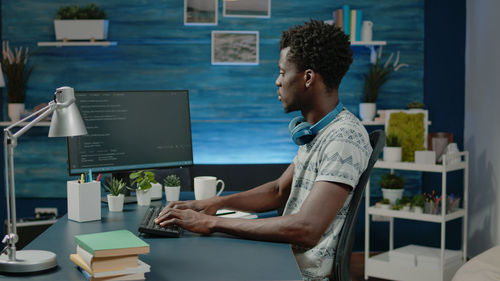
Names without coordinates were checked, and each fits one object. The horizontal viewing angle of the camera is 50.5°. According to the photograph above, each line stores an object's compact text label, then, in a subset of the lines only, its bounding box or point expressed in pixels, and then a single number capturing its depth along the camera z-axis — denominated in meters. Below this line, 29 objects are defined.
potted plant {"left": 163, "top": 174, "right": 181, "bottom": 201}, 2.21
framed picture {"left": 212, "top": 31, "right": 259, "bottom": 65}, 4.08
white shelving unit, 3.37
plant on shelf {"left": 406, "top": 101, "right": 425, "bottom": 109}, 3.77
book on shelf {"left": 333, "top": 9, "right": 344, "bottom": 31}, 3.90
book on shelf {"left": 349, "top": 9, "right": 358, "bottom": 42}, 3.89
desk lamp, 1.29
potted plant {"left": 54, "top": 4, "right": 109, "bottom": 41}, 3.84
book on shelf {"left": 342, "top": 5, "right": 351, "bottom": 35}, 3.88
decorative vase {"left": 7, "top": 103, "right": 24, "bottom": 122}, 3.86
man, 1.50
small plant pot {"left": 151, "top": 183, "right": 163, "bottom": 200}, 2.25
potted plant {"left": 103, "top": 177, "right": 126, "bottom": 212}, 2.03
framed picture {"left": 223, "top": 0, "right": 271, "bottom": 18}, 4.06
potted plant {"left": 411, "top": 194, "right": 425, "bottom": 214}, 3.49
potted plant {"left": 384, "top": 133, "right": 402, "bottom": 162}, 3.61
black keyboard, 1.62
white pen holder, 1.83
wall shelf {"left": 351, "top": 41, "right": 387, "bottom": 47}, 3.84
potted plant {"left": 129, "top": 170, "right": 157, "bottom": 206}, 2.12
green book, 1.21
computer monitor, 2.10
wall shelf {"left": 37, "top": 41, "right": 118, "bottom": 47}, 3.84
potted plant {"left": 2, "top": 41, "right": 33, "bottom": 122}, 3.87
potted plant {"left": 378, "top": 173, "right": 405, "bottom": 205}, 3.62
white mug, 2.14
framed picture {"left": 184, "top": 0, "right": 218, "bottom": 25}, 4.05
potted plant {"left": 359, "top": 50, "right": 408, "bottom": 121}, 3.99
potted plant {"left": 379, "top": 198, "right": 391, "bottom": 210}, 3.59
